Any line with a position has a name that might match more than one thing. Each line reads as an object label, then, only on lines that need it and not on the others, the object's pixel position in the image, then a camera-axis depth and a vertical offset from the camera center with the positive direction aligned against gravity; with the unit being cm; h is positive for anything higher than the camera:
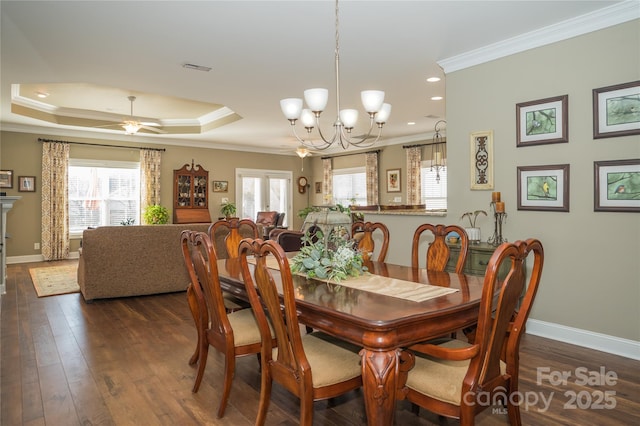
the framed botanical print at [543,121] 345 +80
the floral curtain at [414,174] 899 +82
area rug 541 -106
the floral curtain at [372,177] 995 +84
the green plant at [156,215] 887 -10
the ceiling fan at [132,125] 665 +143
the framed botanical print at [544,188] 346 +21
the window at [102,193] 865 +39
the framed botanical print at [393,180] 949 +72
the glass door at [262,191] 1098 +54
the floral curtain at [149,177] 928 +77
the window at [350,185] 1052 +68
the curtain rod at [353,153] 992 +152
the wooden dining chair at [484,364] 157 -67
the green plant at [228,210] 1034 +1
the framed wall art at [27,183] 800 +54
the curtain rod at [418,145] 847 +147
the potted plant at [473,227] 391 -17
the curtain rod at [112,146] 815 +144
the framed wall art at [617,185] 307 +20
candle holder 386 -16
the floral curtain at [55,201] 811 +19
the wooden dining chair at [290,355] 174 -70
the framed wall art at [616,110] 307 +79
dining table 162 -44
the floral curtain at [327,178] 1141 +93
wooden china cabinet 976 +40
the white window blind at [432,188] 865 +51
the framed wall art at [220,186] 1045 +65
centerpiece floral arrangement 237 -29
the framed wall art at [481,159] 398 +52
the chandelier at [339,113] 277 +75
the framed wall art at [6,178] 770 +61
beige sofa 477 -63
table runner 200 -41
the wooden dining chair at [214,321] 226 -69
